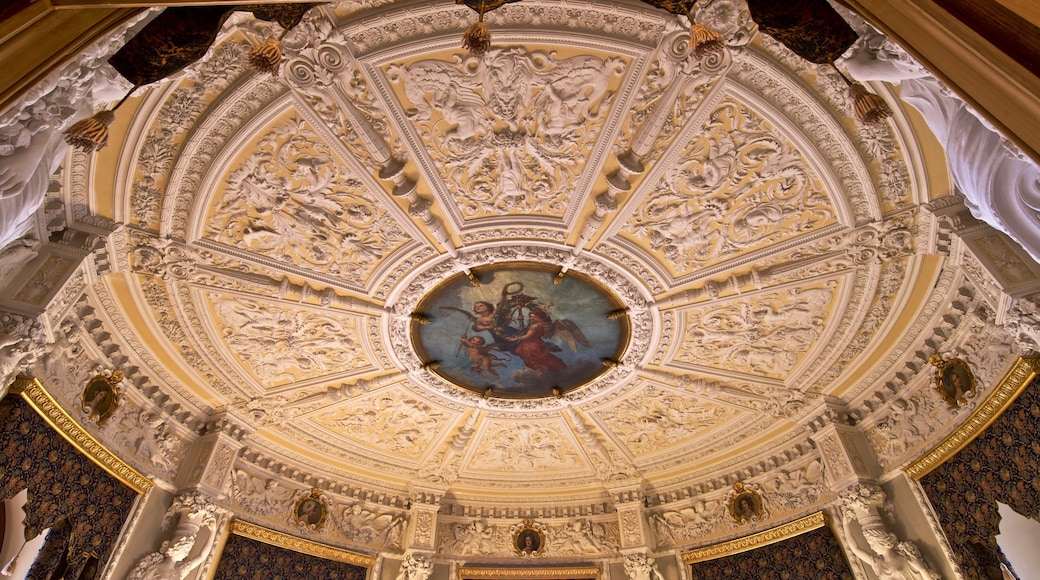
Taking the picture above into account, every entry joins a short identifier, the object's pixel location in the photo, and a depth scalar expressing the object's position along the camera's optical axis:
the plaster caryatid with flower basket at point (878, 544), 8.34
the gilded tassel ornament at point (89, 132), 4.25
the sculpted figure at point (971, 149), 3.41
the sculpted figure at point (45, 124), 3.76
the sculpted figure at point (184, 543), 8.61
